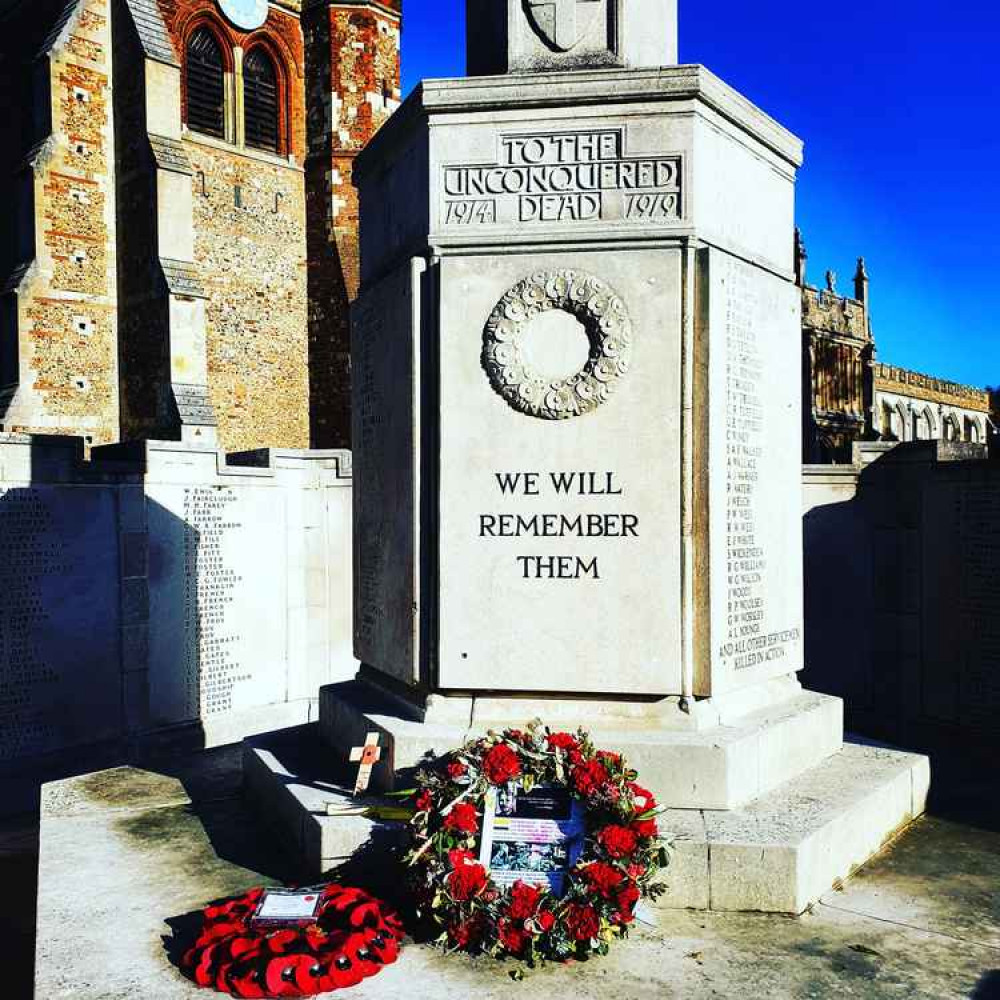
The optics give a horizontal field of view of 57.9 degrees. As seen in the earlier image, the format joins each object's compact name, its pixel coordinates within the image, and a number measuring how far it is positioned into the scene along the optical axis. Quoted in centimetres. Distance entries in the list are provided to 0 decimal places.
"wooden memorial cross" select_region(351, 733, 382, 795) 402
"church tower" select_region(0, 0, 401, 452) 1474
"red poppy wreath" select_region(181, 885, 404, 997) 299
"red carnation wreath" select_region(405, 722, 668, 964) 322
